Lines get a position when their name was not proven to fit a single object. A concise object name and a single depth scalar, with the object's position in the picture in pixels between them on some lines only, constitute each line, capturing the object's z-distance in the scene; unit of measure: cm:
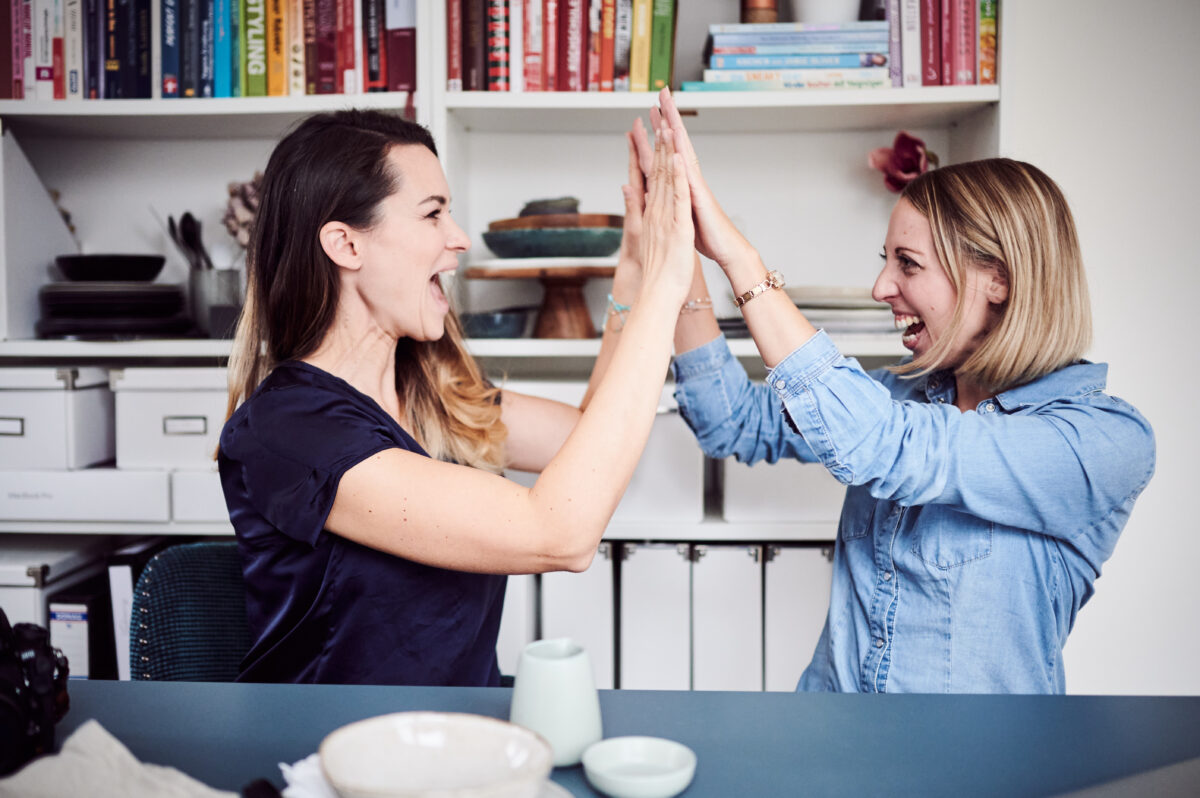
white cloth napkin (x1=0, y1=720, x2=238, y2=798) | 60
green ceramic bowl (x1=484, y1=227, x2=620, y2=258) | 176
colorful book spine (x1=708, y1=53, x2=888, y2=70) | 170
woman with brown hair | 99
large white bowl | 58
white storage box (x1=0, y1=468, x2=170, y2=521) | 180
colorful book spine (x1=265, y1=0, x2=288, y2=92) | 178
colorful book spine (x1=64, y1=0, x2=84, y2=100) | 180
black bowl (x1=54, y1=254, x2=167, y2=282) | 186
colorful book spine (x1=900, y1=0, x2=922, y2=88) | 169
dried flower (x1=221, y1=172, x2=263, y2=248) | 190
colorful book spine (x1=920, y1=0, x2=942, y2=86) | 169
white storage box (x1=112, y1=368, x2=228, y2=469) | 182
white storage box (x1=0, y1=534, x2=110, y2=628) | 177
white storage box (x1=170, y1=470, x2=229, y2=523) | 180
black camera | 68
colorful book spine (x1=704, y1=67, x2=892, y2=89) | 170
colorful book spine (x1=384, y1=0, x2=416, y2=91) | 175
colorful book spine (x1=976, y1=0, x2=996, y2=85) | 169
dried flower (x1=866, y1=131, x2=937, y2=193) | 184
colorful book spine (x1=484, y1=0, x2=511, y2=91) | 174
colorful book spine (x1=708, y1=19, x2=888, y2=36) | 169
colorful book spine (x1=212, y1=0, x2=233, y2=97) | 179
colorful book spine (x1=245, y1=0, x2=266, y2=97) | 178
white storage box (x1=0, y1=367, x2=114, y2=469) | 180
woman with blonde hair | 104
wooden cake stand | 184
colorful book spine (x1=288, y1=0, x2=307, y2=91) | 178
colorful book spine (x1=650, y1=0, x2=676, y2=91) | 174
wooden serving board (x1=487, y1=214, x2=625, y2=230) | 177
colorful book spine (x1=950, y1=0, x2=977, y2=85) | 168
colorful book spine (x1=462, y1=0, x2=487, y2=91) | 174
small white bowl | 65
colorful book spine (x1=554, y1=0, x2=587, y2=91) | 174
